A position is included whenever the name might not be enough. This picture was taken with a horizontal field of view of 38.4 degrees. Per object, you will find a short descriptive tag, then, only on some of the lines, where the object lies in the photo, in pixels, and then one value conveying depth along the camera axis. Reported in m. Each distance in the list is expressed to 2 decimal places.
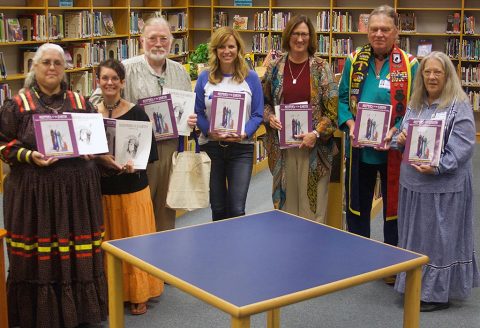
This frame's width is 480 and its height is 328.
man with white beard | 3.88
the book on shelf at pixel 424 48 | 9.95
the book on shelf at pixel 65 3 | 7.99
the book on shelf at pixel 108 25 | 8.80
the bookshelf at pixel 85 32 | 7.52
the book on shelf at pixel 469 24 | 9.69
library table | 2.21
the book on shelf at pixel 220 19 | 11.03
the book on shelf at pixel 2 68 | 7.02
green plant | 7.19
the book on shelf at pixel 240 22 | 10.90
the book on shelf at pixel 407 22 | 9.91
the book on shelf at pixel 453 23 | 9.72
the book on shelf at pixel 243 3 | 10.82
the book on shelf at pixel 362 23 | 10.00
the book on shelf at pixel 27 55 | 7.52
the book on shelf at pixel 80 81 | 8.11
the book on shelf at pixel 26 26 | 7.38
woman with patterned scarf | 4.09
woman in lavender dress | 3.69
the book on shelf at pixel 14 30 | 7.12
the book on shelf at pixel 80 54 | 8.12
